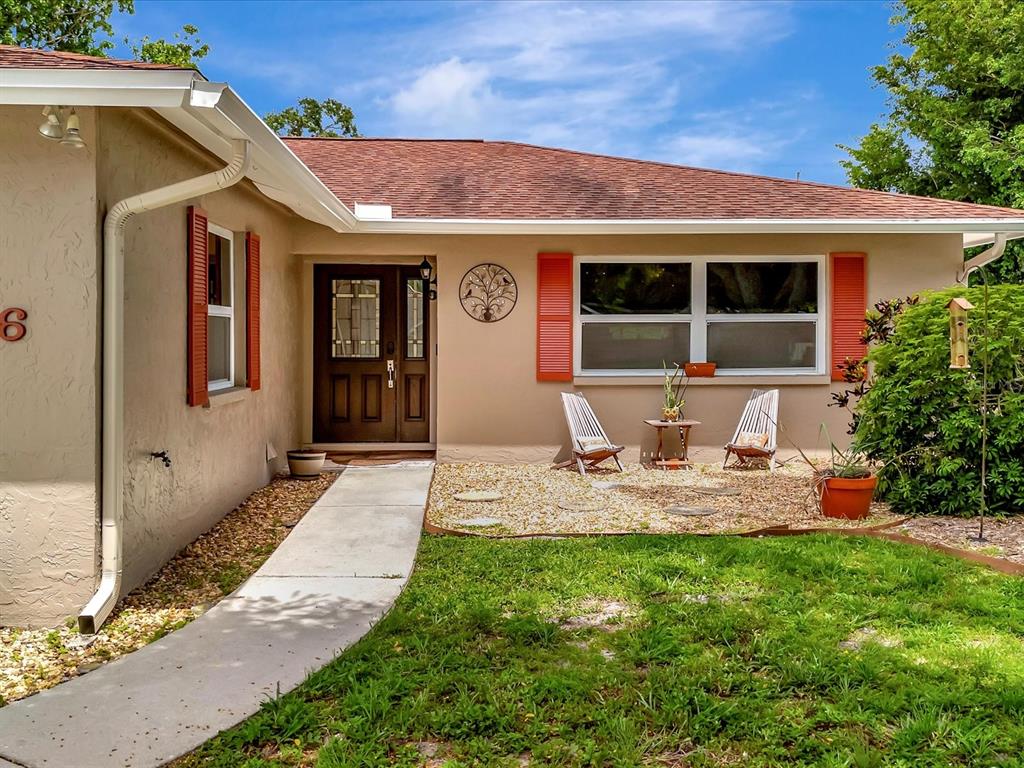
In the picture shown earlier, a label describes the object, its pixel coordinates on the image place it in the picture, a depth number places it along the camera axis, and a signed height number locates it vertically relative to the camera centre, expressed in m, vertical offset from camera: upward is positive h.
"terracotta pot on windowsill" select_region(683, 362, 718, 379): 8.70 +0.01
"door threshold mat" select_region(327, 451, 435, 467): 8.70 -1.02
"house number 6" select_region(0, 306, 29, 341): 3.88 +0.19
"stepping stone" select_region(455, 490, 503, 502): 6.86 -1.12
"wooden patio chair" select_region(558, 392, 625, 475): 8.10 -0.71
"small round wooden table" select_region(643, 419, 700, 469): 8.34 -0.71
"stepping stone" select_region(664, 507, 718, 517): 6.31 -1.14
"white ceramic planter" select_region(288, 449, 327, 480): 7.85 -0.97
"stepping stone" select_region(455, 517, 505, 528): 5.86 -1.16
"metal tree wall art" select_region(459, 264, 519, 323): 8.65 +0.81
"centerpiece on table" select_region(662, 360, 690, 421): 8.46 -0.27
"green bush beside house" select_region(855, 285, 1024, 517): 6.00 -0.32
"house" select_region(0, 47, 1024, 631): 4.86 +0.73
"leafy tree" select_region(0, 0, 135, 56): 17.91 +8.03
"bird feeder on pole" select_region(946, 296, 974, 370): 5.50 +0.28
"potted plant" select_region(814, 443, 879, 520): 5.93 -0.91
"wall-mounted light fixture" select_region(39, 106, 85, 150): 3.60 +1.09
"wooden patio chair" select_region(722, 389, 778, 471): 8.20 -0.65
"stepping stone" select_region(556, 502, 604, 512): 6.52 -1.15
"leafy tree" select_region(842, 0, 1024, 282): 15.81 +5.68
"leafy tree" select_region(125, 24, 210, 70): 20.39 +8.44
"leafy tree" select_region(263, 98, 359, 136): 30.64 +9.56
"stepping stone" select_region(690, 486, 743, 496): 7.13 -1.10
